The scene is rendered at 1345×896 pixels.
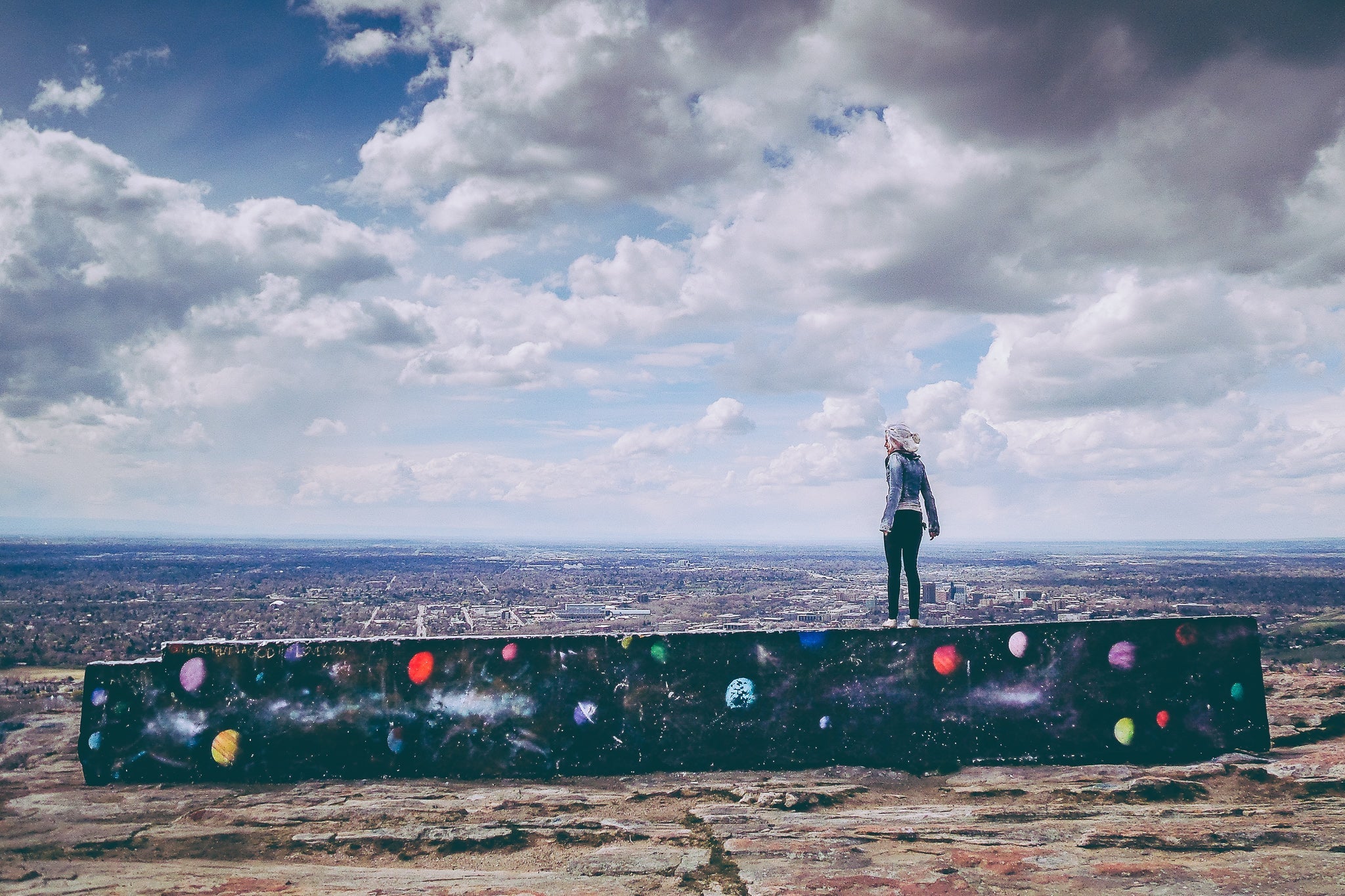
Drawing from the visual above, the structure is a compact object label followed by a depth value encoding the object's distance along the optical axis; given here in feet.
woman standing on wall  22.17
